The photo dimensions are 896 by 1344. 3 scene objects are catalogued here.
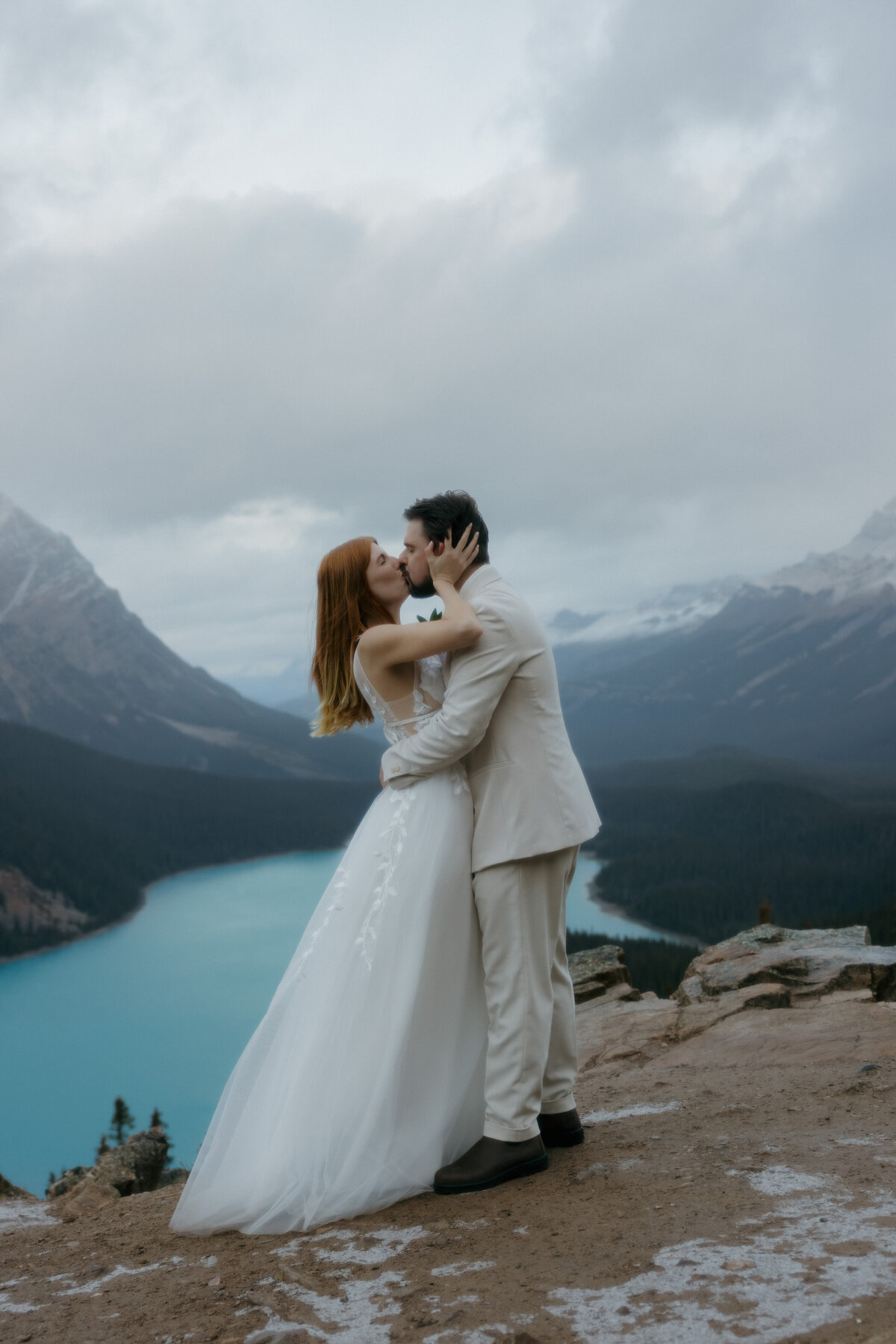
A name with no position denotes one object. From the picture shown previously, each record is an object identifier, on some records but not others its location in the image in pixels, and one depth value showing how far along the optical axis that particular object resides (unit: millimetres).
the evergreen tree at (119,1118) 31875
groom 3846
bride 3801
